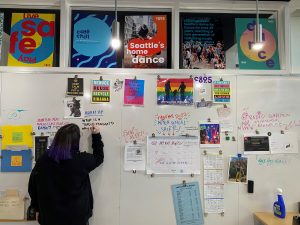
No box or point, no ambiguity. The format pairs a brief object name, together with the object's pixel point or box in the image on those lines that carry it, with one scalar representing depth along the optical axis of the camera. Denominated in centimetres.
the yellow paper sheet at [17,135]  225
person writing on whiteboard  191
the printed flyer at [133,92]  230
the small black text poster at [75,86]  228
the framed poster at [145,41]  241
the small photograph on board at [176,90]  232
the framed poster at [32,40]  237
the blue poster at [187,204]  228
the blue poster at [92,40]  240
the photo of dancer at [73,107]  227
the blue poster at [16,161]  224
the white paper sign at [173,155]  229
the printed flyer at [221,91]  232
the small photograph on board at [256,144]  231
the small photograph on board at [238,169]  229
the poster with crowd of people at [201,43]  245
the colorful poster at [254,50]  243
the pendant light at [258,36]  194
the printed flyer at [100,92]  229
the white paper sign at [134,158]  227
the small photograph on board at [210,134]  231
